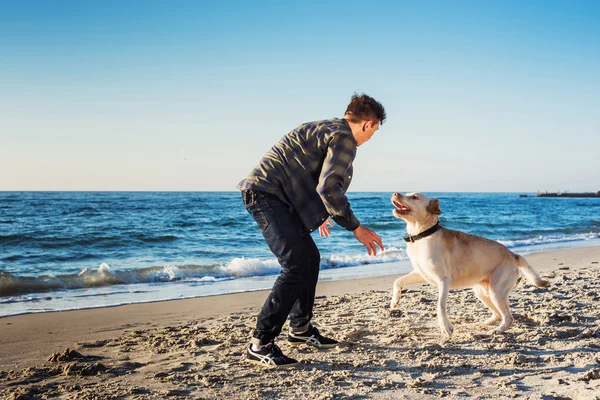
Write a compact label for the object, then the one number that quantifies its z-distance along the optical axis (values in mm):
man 3807
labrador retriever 4664
